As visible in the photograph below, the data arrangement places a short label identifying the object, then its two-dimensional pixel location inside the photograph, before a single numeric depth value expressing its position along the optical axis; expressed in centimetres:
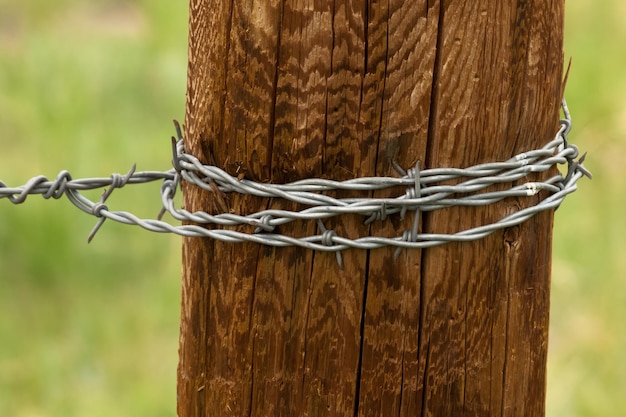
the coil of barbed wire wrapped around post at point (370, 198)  92
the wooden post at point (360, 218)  91
